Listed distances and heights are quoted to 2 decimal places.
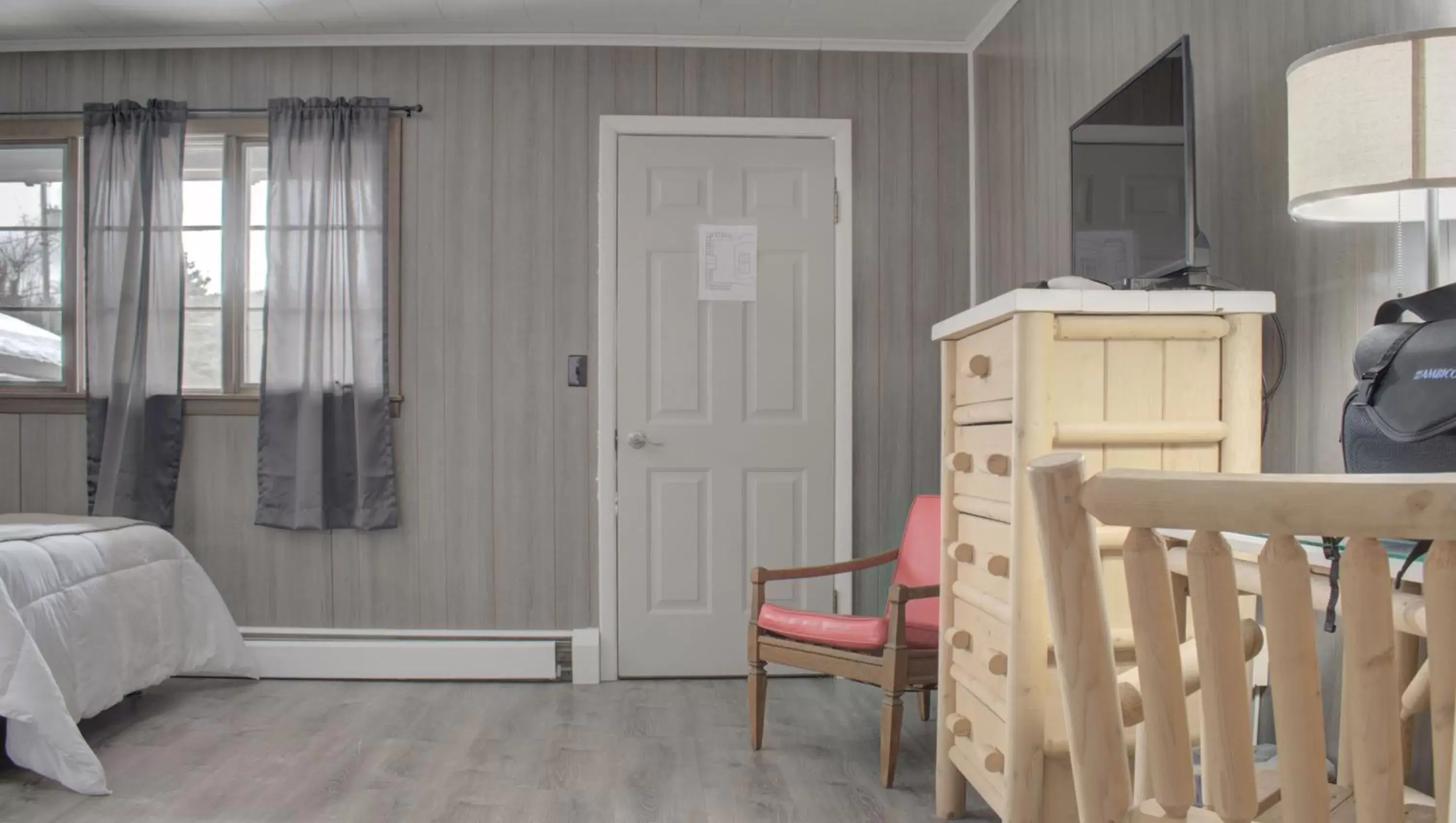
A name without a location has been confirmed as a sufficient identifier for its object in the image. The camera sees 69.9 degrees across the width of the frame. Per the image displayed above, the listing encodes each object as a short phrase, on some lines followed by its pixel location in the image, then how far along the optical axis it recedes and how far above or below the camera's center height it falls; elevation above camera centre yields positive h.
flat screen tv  2.01 +0.48
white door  3.82 +0.00
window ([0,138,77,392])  3.91 +0.58
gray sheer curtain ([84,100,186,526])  3.80 +0.41
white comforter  2.55 -0.63
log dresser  1.93 -0.01
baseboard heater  3.75 -0.91
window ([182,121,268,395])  3.88 +0.57
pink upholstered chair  2.64 -0.62
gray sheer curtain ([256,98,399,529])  3.78 +0.30
